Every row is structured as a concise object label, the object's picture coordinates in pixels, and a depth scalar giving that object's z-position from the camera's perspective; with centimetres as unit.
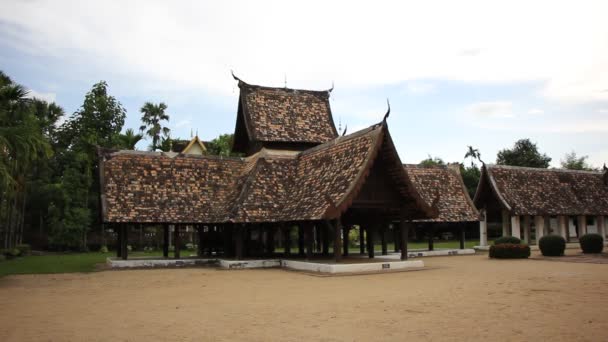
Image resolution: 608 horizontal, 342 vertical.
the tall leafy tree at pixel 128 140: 3931
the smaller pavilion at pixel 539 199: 3225
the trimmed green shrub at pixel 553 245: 2419
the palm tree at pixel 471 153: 7525
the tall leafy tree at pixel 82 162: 3588
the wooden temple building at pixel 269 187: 1906
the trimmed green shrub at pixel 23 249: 3434
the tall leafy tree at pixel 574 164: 7075
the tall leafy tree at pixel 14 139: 1628
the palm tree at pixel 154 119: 5100
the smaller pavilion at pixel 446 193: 2876
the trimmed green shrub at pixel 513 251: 2383
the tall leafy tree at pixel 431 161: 6802
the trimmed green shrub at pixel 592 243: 2530
